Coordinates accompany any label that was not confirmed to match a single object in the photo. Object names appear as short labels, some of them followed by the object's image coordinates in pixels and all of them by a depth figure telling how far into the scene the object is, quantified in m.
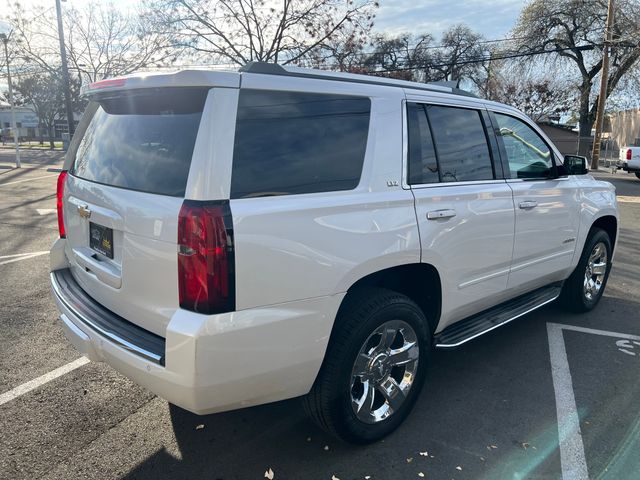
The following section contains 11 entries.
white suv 2.18
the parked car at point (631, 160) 19.64
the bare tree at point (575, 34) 31.50
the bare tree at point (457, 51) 38.00
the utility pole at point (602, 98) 22.80
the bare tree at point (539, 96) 39.88
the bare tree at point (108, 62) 28.33
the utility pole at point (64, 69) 22.20
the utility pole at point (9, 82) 21.52
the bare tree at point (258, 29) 19.52
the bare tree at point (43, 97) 47.31
